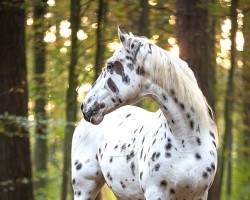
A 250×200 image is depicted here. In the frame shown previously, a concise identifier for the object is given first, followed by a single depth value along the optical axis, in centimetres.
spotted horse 935
